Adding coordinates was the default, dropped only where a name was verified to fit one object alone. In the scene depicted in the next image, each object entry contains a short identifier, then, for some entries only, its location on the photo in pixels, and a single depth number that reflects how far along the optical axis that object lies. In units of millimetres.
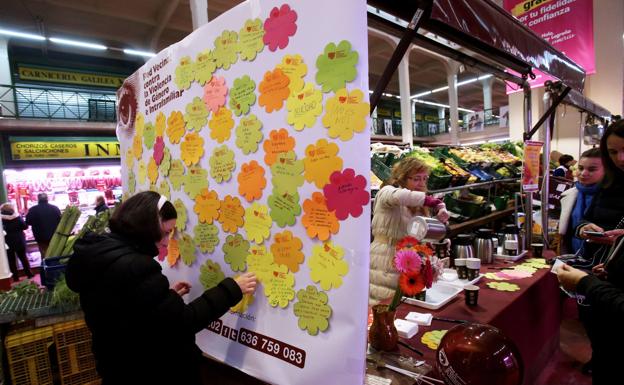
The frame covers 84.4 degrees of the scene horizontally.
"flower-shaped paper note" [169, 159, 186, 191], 1484
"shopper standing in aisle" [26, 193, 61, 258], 7217
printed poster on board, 909
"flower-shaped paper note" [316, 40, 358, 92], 894
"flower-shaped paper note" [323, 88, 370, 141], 883
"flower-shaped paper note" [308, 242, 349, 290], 936
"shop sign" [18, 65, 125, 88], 10414
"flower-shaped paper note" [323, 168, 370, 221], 889
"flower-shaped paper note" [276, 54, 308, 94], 1008
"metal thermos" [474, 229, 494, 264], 2918
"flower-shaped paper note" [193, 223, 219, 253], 1338
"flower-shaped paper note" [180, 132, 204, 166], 1383
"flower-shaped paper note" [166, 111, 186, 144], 1470
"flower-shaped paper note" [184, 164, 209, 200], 1370
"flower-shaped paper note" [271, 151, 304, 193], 1031
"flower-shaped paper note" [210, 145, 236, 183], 1255
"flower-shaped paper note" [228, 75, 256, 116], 1163
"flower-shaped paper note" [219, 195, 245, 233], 1230
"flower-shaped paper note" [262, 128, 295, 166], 1055
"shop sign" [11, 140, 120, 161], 9242
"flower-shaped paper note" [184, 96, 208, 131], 1357
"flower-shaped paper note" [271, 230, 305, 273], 1048
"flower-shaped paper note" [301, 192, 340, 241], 953
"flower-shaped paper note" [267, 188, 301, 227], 1044
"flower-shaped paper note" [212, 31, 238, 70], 1214
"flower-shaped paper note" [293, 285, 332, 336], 973
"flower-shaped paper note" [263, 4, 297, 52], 1030
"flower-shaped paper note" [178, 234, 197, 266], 1468
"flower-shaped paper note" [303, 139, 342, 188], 938
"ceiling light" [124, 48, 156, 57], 10776
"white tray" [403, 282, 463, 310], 1984
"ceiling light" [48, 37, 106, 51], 9372
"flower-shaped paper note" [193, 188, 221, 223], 1324
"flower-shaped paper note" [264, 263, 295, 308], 1075
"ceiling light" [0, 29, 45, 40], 8836
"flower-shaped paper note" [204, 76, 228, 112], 1269
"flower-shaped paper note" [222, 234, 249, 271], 1229
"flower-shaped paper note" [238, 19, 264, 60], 1125
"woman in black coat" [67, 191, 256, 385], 1137
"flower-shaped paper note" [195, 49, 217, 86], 1310
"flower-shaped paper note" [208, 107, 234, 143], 1254
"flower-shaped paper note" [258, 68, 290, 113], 1062
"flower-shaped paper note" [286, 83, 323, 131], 971
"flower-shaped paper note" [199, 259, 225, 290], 1350
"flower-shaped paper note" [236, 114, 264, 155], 1151
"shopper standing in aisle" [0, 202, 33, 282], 7016
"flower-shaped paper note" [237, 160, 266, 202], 1149
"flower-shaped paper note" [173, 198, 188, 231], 1488
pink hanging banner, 4942
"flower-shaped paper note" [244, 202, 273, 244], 1133
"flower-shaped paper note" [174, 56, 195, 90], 1417
